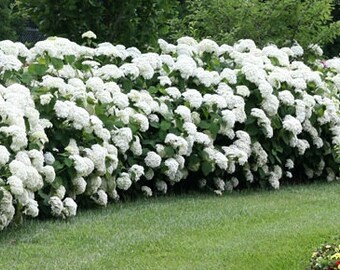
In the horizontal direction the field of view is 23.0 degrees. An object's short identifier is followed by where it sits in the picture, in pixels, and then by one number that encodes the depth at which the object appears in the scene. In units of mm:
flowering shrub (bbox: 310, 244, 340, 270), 4438
